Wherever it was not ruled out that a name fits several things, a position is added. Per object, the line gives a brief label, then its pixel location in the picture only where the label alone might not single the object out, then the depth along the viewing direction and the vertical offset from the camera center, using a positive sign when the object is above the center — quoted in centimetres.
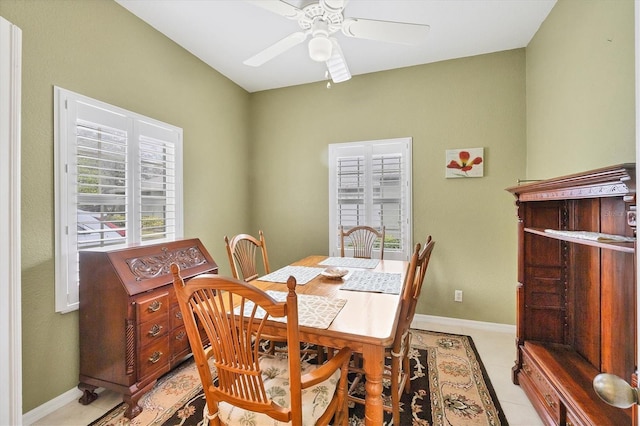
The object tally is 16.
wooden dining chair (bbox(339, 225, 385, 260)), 307 -28
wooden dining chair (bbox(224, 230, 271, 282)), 201 -32
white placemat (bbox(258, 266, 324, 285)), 199 -46
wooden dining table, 116 -50
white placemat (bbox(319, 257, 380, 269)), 241 -44
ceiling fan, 168 +116
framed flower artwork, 296 +53
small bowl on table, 199 -42
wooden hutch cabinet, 126 -49
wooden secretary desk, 178 -72
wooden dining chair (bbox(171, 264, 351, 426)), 95 -60
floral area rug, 172 -124
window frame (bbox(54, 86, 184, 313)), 184 +13
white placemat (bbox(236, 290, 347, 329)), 129 -48
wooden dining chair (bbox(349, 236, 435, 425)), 141 -63
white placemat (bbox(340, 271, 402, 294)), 174 -46
